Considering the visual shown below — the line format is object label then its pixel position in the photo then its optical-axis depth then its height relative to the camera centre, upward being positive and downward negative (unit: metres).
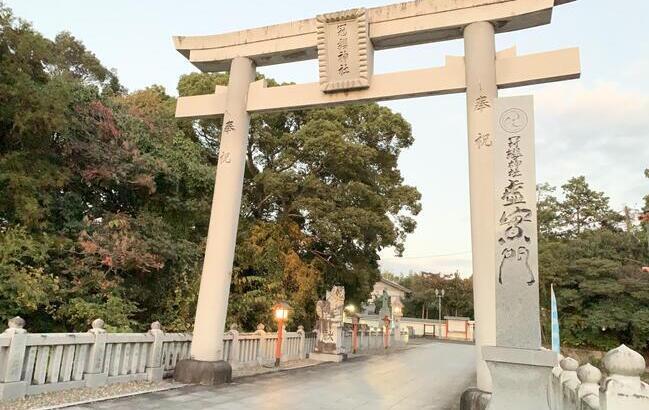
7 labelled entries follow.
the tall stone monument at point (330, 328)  15.54 -0.76
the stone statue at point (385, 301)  33.75 +0.56
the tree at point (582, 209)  34.97 +8.52
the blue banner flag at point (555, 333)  11.94 -0.36
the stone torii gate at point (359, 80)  7.00 +4.07
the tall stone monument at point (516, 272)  4.02 +0.42
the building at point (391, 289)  51.58 +2.28
